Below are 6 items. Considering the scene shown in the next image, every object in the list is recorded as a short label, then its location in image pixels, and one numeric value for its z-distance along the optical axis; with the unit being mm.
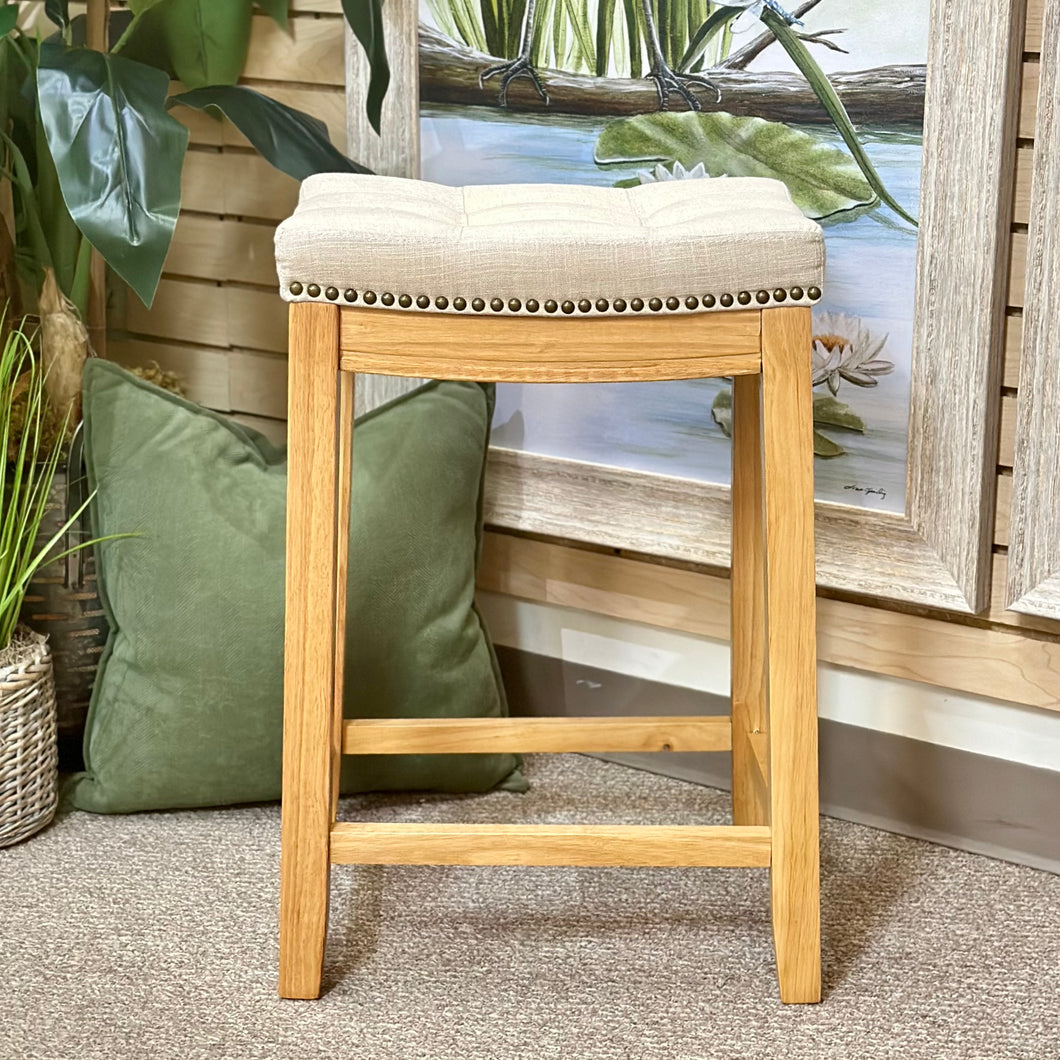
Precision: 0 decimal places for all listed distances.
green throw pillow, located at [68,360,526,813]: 3027
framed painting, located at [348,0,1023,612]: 2882
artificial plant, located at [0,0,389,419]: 2863
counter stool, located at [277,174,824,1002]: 2628
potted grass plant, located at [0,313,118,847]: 2963
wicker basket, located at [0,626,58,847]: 2967
